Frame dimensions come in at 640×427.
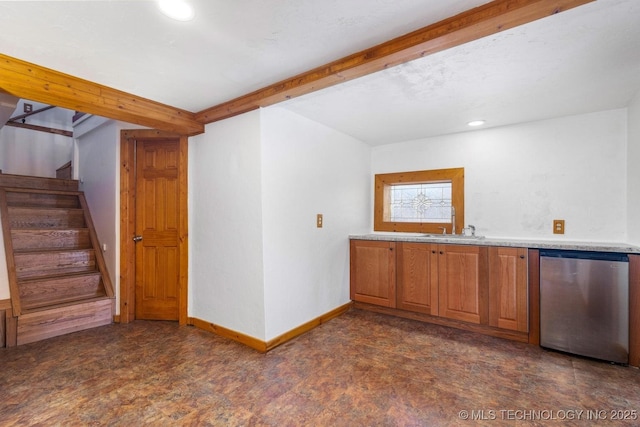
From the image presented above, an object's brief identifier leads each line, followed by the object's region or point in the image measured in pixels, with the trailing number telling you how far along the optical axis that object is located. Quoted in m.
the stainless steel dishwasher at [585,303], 2.37
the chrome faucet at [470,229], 3.53
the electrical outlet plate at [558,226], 3.09
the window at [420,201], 3.71
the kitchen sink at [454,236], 3.37
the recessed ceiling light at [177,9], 1.46
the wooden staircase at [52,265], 2.97
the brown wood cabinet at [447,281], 2.85
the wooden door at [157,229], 3.46
